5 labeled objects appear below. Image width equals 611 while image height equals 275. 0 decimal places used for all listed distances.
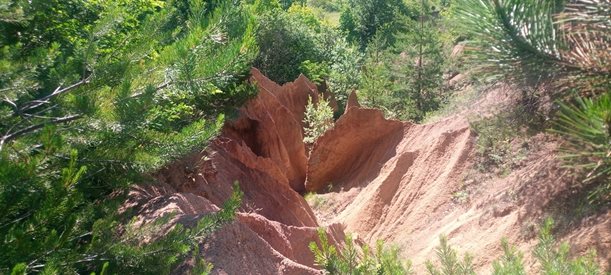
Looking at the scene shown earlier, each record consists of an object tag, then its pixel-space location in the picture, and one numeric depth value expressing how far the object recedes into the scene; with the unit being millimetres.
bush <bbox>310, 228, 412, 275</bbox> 4727
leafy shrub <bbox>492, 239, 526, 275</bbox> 4578
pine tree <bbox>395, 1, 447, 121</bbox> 26141
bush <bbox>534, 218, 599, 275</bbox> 4353
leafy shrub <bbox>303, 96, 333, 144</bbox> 21812
